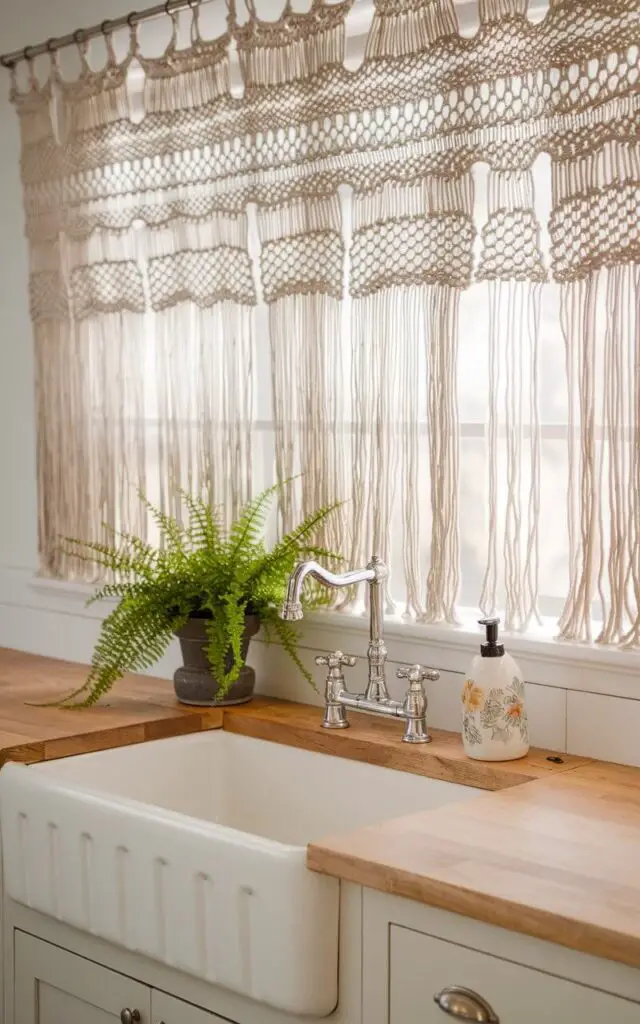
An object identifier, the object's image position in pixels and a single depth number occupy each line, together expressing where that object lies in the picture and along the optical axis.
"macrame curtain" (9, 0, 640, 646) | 2.00
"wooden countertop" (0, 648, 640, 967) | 1.39
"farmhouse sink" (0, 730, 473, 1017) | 1.58
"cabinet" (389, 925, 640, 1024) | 1.35
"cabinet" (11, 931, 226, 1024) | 1.78
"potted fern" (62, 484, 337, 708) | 2.34
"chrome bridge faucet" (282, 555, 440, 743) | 2.13
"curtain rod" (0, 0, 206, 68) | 2.59
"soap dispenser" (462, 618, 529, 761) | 1.97
